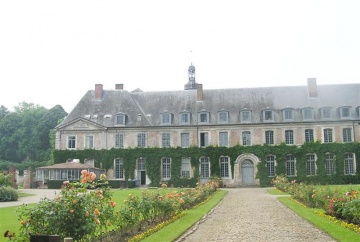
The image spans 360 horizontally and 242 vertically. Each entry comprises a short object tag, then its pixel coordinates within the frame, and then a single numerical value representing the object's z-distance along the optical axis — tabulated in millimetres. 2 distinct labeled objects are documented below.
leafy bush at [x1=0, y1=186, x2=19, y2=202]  22188
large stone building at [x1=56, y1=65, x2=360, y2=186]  36219
